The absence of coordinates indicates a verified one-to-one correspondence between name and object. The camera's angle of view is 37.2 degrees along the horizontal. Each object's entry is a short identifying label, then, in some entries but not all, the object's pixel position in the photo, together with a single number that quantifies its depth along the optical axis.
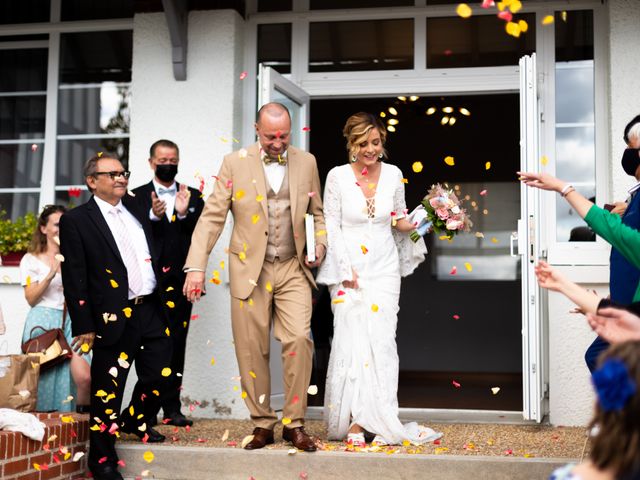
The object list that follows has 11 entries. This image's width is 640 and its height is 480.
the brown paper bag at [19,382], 5.44
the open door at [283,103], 6.55
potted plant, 7.30
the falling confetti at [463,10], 3.82
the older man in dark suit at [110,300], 5.30
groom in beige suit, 5.62
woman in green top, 3.66
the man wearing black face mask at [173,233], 6.38
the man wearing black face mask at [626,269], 4.27
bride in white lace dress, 5.85
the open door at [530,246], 6.24
